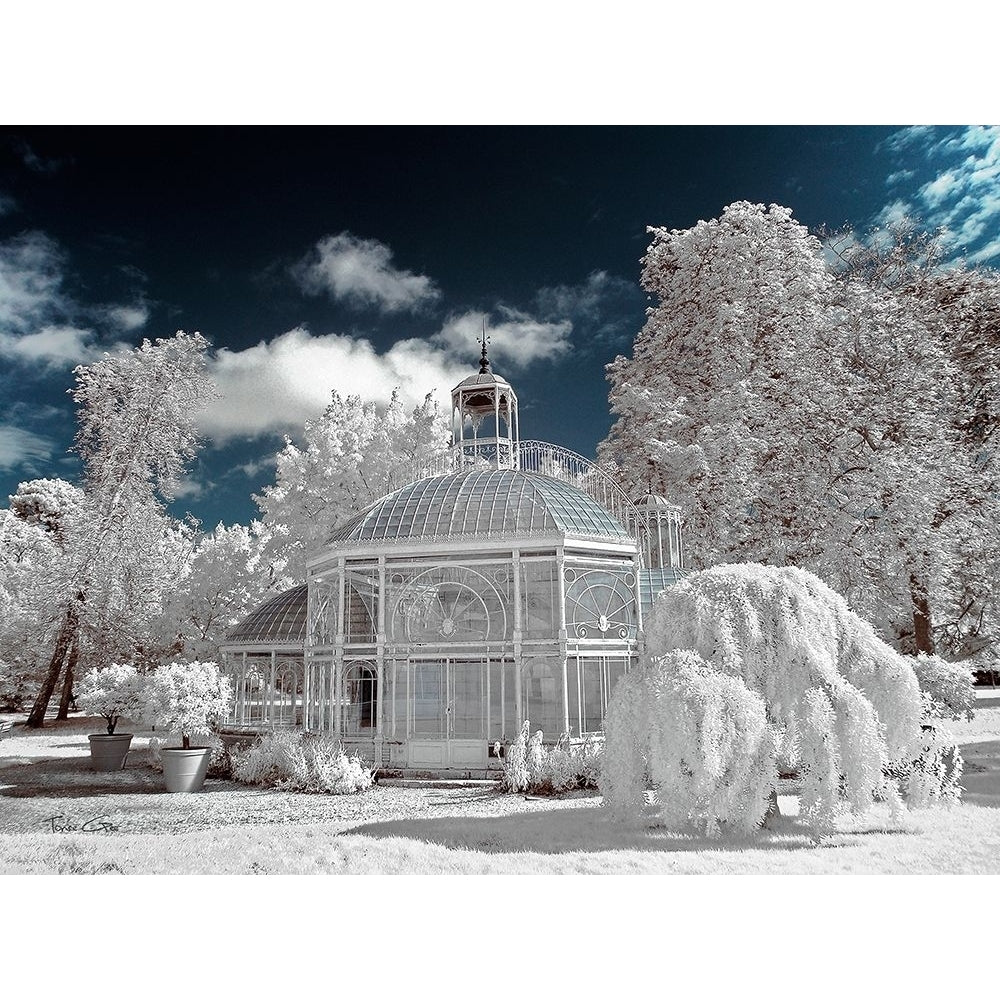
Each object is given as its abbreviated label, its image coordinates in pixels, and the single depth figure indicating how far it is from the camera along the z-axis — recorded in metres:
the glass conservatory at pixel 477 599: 9.01
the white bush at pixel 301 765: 8.26
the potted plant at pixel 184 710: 8.69
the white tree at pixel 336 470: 16.14
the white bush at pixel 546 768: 8.06
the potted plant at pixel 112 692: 9.67
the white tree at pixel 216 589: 17.52
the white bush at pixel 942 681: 8.95
